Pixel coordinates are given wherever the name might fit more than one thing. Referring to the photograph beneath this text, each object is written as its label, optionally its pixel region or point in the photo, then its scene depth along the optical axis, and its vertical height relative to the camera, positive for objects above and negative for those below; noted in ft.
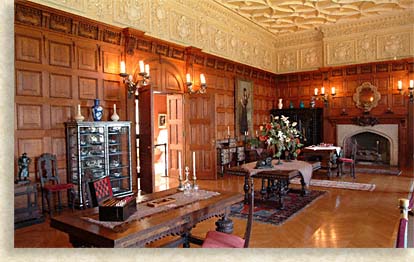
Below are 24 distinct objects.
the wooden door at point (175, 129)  25.96 +0.18
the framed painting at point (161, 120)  38.04 +1.34
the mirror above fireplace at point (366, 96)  32.92 +3.31
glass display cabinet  16.72 -1.16
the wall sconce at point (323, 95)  32.99 +3.62
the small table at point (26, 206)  14.05 -3.34
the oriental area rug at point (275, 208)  14.94 -4.16
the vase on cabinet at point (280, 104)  36.86 +2.99
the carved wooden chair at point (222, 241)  8.72 -3.12
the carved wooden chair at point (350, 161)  25.20 -2.69
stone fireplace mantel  31.81 -0.46
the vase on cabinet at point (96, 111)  17.79 +1.23
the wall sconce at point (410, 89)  29.84 +3.65
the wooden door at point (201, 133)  25.53 -0.19
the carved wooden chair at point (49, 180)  15.60 -2.38
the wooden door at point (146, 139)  20.03 -0.47
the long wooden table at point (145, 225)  6.64 -2.17
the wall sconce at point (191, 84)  25.46 +3.84
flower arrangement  17.15 -0.25
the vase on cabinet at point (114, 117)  18.84 +0.92
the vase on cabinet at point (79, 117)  16.84 +0.86
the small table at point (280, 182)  15.83 -3.02
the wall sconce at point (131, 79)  19.27 +3.45
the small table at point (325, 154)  24.95 -2.02
